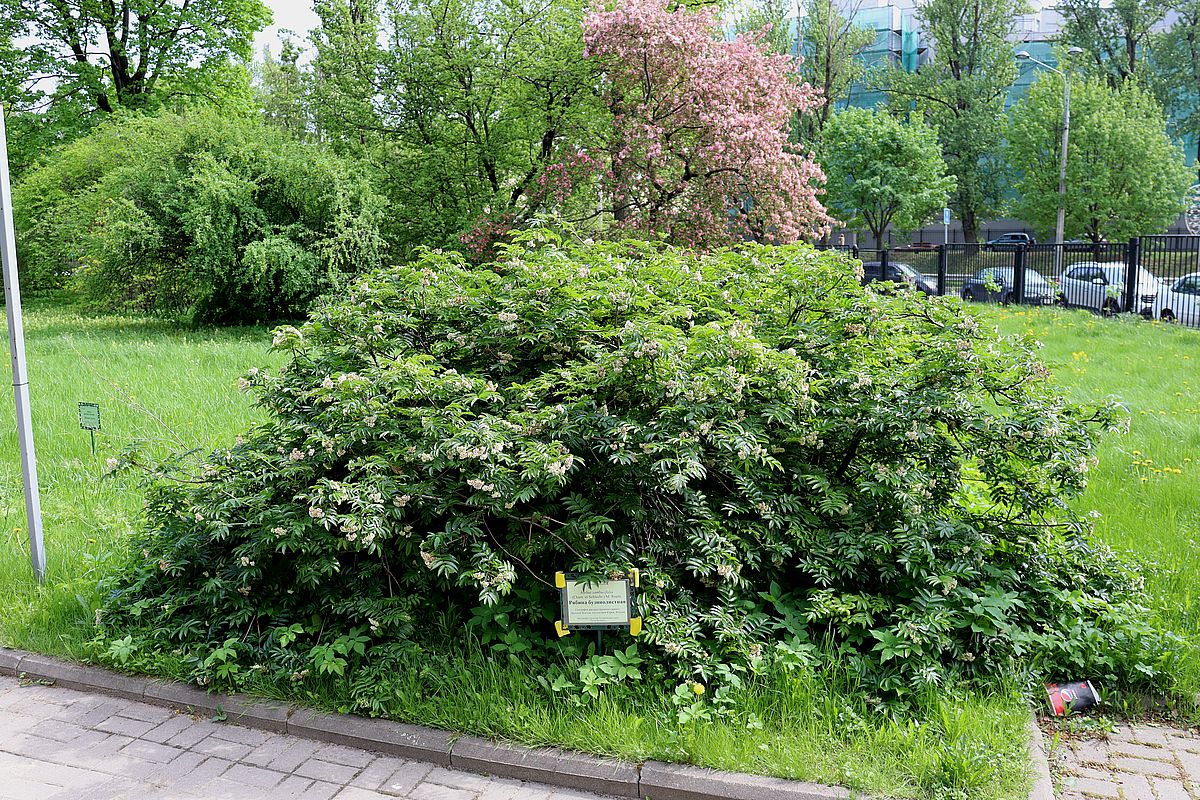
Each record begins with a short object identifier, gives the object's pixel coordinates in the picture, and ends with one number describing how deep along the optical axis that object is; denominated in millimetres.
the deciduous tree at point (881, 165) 35031
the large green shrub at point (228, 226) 16828
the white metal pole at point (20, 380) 5227
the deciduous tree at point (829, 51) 38375
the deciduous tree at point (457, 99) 18062
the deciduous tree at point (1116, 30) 45312
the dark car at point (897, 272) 22250
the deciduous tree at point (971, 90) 42781
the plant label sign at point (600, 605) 4102
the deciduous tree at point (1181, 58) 44875
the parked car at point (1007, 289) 21509
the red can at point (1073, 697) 4180
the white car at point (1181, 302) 18203
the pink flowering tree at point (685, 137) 16672
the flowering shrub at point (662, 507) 4188
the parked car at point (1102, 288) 19375
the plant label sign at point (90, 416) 6562
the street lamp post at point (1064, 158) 34312
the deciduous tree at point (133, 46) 29969
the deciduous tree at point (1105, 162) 34656
